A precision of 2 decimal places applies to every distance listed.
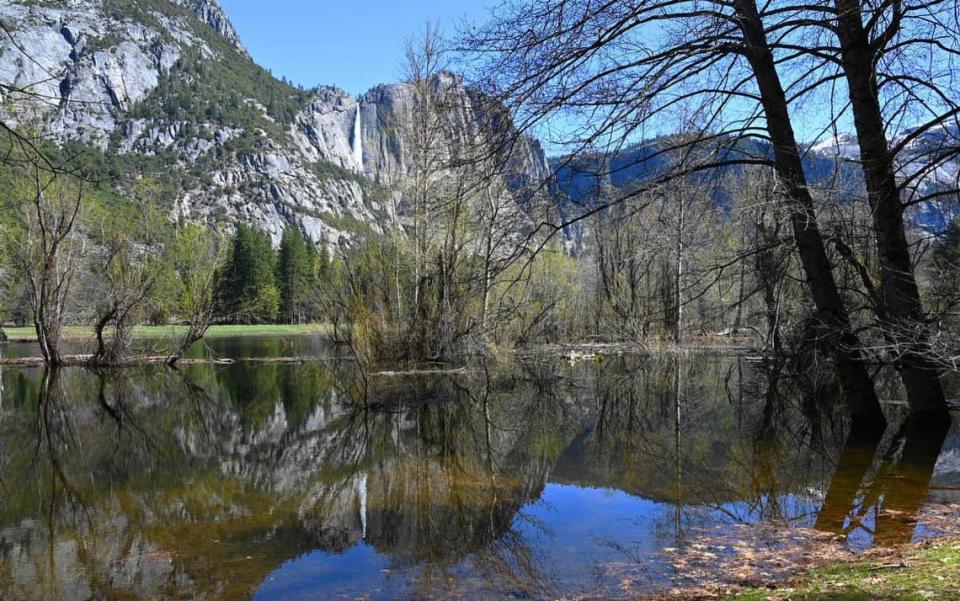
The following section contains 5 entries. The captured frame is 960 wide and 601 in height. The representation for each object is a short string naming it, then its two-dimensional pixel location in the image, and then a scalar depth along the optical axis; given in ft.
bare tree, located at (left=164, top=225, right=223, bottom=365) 77.46
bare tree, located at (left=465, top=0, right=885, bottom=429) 21.52
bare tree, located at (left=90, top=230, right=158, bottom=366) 68.74
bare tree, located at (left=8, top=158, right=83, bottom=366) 69.41
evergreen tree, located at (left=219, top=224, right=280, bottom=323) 233.76
